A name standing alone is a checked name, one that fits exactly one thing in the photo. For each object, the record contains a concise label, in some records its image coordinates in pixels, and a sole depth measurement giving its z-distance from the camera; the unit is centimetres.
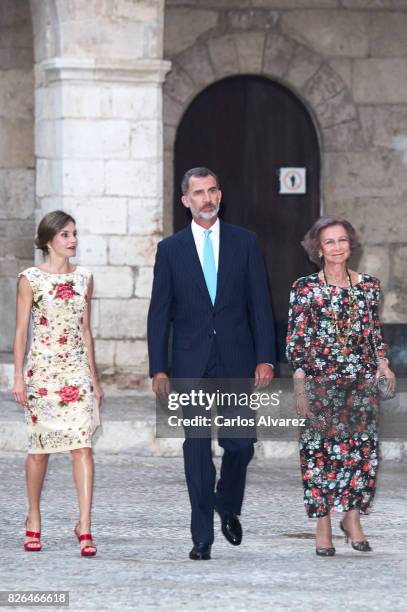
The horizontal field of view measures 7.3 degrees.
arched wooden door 3008
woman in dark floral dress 1506
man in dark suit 1480
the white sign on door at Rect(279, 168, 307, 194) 3029
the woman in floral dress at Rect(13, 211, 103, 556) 1529
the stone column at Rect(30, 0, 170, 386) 2485
